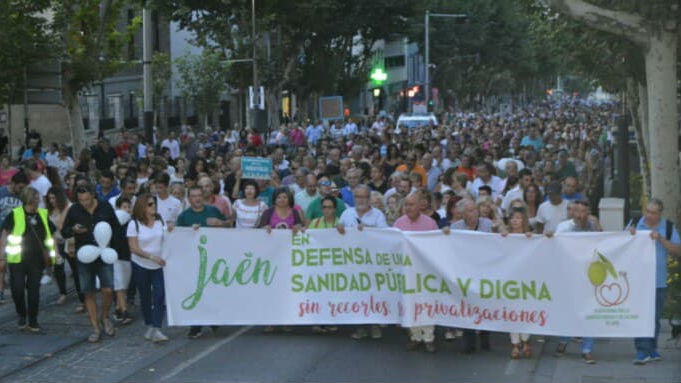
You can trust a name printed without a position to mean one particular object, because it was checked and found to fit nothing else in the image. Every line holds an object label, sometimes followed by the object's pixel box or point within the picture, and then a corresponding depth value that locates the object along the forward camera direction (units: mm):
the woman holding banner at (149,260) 12148
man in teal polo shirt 12938
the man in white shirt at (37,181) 16781
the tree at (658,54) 13227
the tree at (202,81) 45531
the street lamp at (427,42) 69875
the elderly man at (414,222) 11727
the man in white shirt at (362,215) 12602
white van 46319
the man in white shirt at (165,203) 14547
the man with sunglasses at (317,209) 13523
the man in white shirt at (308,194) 15430
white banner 11039
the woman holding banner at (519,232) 11367
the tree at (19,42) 24766
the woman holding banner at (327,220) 12484
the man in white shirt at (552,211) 13883
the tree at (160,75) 45312
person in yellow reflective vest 12797
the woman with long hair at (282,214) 12719
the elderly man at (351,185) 16031
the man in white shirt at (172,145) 30688
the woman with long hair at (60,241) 13992
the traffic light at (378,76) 57562
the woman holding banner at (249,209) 13500
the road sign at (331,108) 37031
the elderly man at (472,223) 11812
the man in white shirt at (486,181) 17422
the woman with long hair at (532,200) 14523
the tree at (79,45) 25891
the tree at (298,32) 41062
